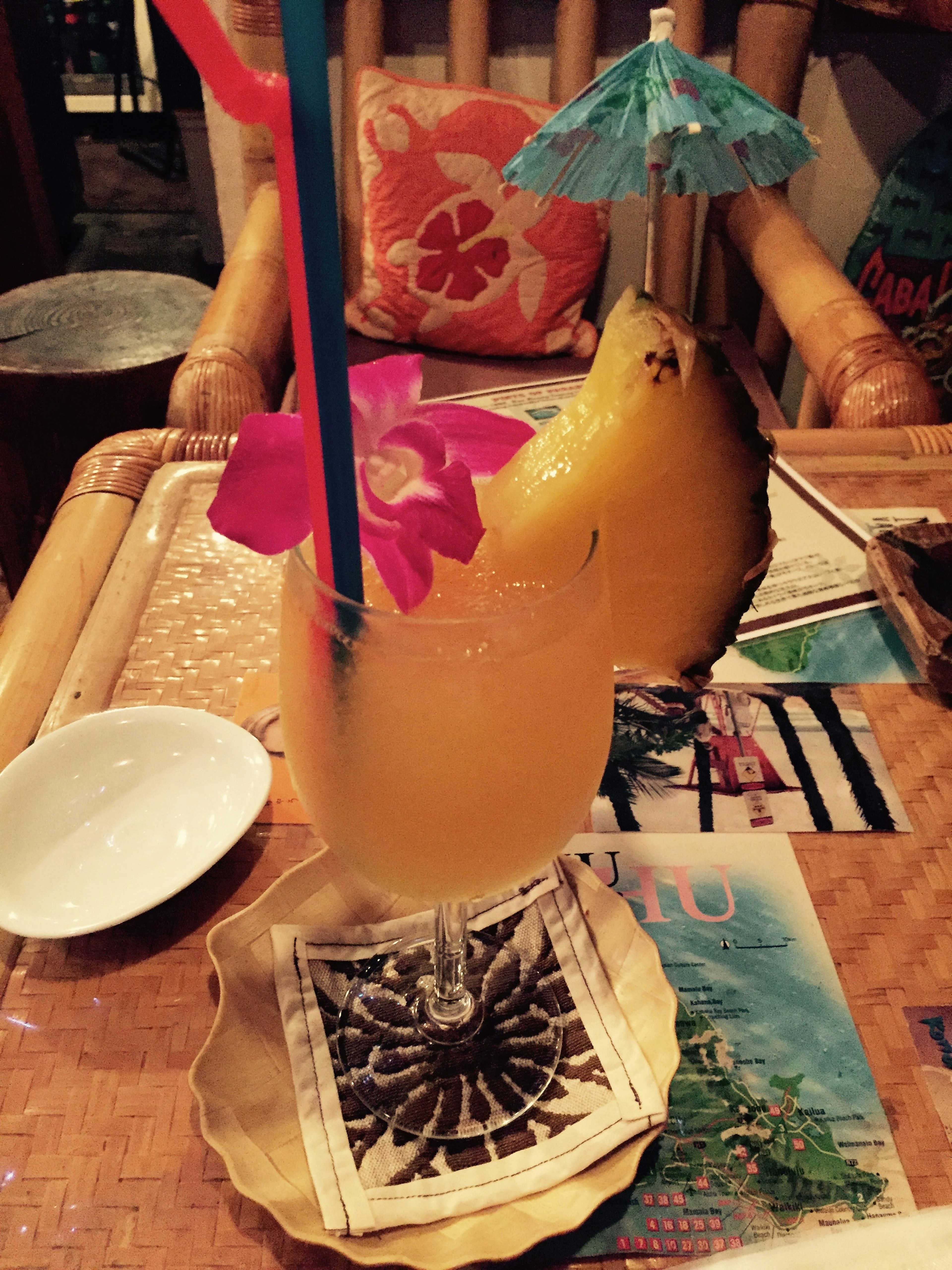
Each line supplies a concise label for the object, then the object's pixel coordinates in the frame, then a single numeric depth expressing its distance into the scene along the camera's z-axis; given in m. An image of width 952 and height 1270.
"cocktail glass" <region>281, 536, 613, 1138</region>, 0.44
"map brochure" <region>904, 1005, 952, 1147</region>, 0.53
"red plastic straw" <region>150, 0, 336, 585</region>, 0.30
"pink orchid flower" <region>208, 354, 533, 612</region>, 0.41
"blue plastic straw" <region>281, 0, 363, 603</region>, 0.32
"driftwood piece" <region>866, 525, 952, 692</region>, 0.77
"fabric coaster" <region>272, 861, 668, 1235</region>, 0.48
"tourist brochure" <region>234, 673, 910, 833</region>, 0.70
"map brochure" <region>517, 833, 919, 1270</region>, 0.48
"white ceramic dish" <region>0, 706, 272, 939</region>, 0.61
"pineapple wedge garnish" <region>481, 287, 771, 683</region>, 0.44
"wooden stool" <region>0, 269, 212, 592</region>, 1.88
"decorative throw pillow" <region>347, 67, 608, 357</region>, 1.81
